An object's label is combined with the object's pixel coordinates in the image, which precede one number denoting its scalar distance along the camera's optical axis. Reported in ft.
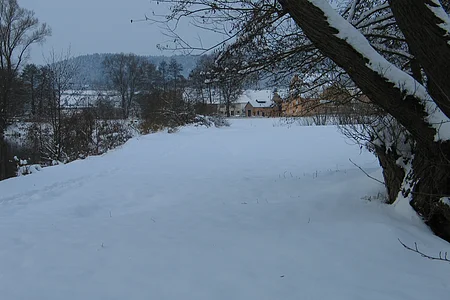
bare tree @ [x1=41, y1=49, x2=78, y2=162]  52.70
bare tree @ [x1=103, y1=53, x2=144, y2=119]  195.93
